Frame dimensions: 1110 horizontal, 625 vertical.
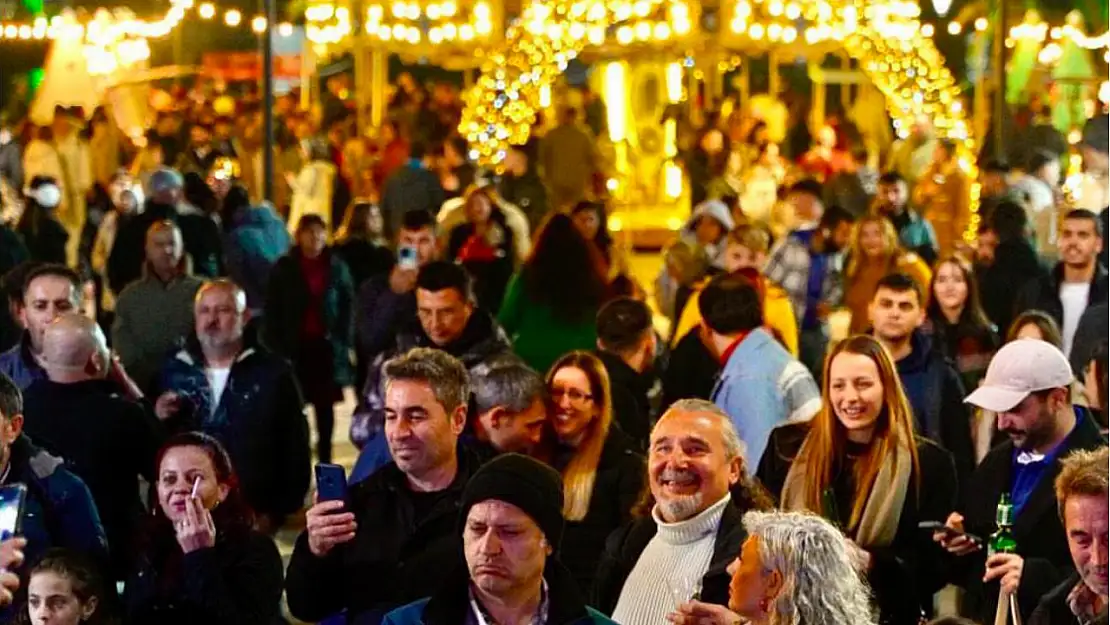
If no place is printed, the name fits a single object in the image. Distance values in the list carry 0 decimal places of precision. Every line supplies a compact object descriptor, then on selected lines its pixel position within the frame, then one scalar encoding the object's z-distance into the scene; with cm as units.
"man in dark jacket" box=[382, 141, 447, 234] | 3220
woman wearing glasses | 1247
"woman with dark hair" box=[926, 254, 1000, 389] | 1754
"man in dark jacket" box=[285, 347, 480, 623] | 1016
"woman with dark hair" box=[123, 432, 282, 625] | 1099
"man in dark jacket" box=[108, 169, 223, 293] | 2422
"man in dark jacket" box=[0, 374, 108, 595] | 1143
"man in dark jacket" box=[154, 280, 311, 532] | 1531
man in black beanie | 882
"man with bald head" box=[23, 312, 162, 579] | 1345
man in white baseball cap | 1159
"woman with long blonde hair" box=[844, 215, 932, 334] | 2123
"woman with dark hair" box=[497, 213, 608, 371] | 1854
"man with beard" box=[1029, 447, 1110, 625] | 899
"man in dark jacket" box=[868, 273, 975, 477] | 1500
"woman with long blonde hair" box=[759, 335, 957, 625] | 1154
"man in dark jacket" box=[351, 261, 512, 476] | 1541
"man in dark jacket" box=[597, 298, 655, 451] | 1529
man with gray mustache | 1024
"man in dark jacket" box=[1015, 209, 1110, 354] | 1888
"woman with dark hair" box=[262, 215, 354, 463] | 2215
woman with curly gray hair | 804
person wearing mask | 2944
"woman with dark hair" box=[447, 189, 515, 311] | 2437
